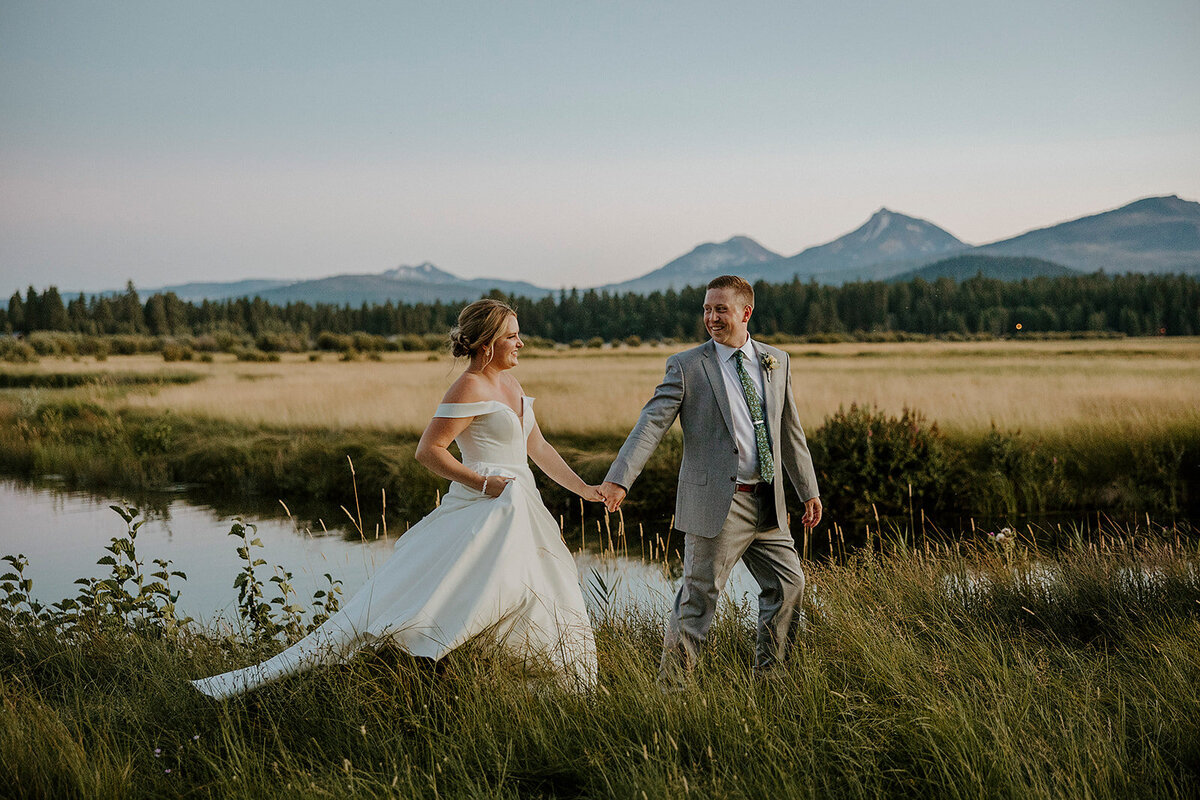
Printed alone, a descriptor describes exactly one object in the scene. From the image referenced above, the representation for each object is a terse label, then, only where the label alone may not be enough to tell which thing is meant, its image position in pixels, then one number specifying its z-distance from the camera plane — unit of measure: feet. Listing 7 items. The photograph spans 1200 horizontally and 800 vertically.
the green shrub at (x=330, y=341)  195.93
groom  14.33
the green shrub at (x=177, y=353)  159.84
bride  12.85
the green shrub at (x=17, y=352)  135.54
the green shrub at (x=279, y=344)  190.70
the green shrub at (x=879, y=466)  39.58
